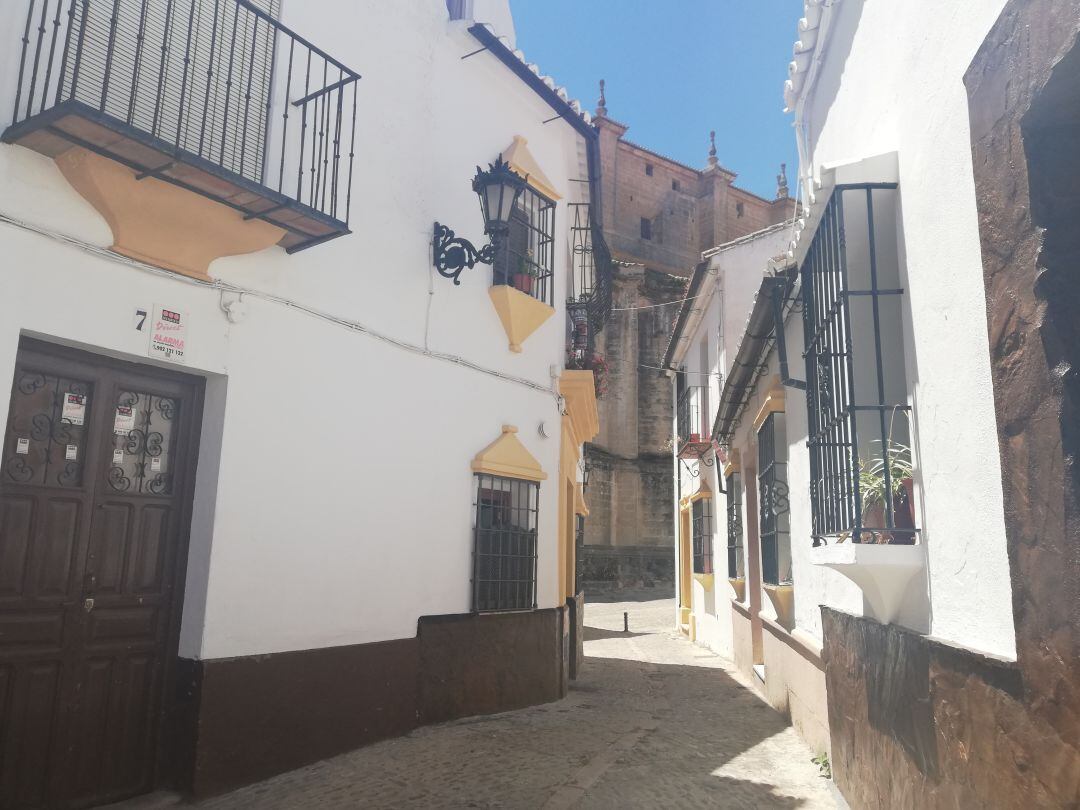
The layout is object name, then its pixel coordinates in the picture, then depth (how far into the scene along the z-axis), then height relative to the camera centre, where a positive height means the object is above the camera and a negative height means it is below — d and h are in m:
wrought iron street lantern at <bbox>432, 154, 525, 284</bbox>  6.95 +2.78
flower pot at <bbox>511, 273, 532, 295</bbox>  8.23 +2.63
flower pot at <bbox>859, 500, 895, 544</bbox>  3.62 +0.17
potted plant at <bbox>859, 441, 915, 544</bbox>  3.70 +0.30
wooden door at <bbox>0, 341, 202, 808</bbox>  4.30 -0.11
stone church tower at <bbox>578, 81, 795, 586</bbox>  28.62 +4.50
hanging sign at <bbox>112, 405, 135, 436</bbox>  4.81 +0.72
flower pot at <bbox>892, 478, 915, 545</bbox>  3.71 +0.25
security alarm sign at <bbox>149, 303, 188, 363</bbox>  4.85 +1.23
